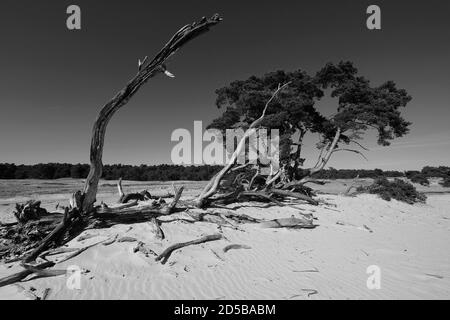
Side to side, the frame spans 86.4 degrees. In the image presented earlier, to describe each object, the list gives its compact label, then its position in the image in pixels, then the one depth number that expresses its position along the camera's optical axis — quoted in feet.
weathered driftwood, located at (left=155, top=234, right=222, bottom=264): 13.93
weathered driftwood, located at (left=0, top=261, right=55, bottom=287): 10.74
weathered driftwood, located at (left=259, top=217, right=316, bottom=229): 21.62
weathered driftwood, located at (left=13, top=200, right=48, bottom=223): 16.22
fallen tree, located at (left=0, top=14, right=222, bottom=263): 14.87
